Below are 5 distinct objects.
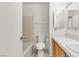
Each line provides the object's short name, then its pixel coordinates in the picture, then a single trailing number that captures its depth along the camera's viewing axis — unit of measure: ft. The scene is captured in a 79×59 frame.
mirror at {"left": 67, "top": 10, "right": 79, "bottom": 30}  3.77
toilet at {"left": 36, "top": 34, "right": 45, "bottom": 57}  5.82
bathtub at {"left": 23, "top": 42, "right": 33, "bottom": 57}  4.73
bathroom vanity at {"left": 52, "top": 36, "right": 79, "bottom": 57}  1.67
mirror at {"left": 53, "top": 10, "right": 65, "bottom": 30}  5.88
